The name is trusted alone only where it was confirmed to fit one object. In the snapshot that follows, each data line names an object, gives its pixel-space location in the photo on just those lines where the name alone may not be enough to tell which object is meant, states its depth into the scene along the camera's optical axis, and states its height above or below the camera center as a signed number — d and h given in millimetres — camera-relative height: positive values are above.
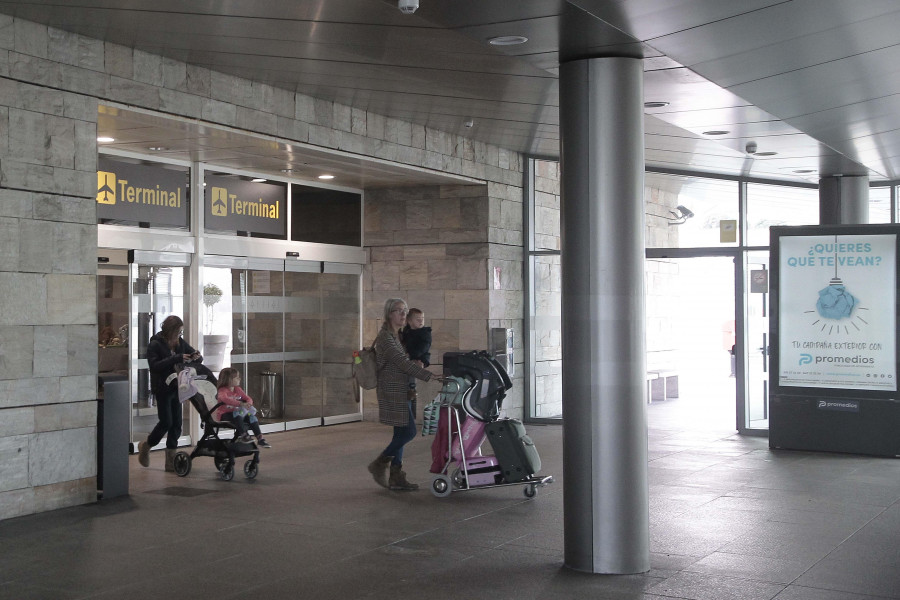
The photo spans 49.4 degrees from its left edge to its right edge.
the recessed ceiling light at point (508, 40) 5477 +1579
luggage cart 8172 -1255
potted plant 11578 -228
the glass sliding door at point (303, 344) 12828 -321
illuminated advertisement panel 10688 +70
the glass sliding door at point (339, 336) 13422 -225
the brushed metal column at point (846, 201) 11930 +1433
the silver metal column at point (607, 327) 5711 -49
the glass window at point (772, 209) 12812 +1427
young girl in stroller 9188 -809
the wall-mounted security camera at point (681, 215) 13245 +1404
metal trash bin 12438 -973
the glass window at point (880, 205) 12867 +1490
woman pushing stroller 9500 -556
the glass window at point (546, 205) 14266 +1677
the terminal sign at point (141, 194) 10297 +1390
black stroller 9023 -1149
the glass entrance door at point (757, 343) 12594 -324
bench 14938 -1035
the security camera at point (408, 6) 4742 +1534
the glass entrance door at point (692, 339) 13445 -308
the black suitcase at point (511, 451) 8141 -1102
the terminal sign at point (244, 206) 11633 +1417
